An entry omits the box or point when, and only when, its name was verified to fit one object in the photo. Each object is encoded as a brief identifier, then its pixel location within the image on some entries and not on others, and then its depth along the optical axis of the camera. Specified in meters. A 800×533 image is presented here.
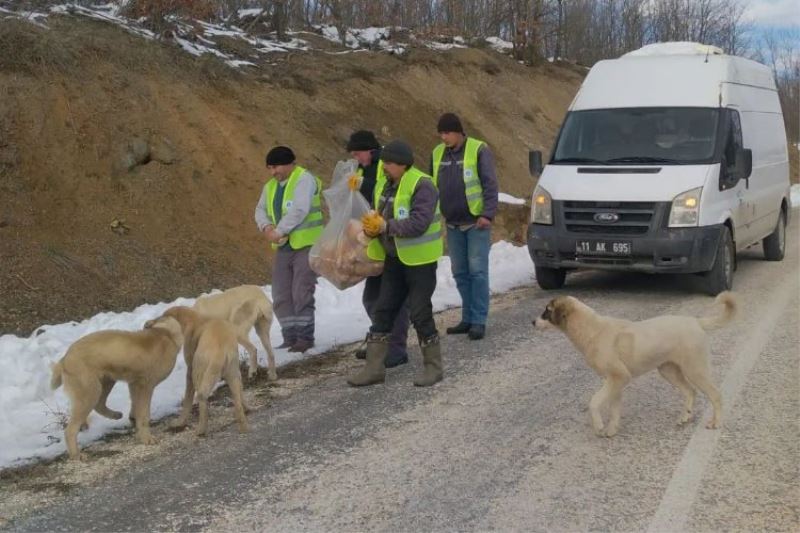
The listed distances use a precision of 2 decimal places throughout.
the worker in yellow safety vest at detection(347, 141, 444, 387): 6.52
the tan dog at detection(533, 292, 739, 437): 5.29
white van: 9.74
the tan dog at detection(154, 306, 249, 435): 5.48
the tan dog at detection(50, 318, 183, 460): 5.10
